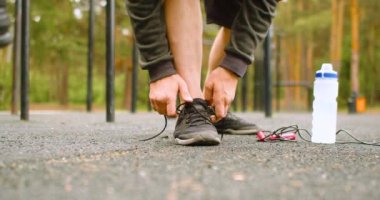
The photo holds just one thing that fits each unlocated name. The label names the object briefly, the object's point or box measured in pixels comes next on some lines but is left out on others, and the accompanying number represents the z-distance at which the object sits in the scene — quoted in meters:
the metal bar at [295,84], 5.99
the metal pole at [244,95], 4.67
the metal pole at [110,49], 2.08
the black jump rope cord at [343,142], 1.34
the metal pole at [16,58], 2.34
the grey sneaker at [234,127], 1.62
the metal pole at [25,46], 1.94
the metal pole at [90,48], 3.23
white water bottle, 1.42
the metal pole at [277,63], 6.11
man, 1.23
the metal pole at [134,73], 3.35
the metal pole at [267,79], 2.78
